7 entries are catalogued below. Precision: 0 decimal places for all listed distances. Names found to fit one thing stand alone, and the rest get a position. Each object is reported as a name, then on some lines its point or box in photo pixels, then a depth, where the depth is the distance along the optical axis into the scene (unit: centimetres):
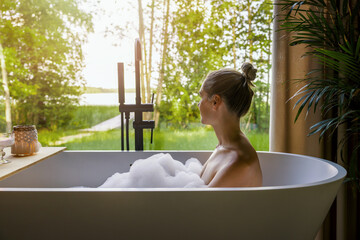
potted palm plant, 155
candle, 167
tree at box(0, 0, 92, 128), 306
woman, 130
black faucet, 188
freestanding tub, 108
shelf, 137
